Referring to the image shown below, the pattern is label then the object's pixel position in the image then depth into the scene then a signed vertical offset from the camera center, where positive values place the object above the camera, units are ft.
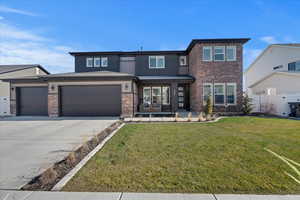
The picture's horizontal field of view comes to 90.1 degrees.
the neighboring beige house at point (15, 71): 56.75 +11.86
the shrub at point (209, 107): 36.29 -1.73
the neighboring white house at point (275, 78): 39.24 +7.41
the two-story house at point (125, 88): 38.04 +3.09
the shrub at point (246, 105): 39.47 -1.51
